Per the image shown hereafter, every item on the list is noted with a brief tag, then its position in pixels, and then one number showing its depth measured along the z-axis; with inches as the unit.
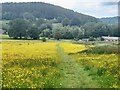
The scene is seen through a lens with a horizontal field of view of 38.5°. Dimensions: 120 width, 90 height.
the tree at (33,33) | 2617.5
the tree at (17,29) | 2648.7
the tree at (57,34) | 3001.8
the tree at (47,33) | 3132.4
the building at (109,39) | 2957.8
